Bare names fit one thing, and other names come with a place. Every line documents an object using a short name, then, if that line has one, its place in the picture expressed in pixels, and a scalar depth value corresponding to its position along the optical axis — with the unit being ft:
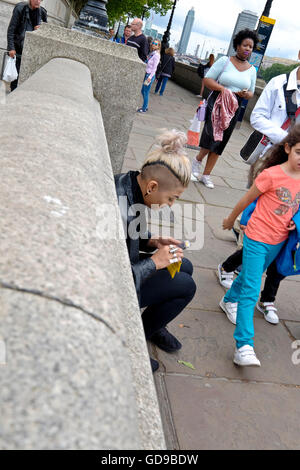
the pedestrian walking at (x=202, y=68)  51.43
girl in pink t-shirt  8.55
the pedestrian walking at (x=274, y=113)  11.71
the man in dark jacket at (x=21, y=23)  20.25
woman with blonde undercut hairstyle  6.88
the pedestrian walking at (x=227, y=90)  17.38
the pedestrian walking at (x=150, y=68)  32.32
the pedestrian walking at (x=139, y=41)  28.48
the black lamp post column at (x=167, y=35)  83.78
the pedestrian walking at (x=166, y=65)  49.67
